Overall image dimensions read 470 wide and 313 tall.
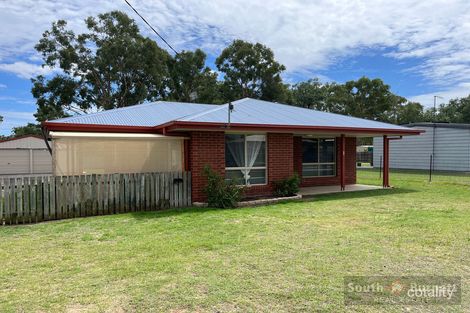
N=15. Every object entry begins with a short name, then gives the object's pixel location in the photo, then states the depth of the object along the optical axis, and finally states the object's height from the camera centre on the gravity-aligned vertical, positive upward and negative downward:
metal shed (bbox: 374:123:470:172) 24.05 -0.02
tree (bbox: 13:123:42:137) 50.05 +3.05
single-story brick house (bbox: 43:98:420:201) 10.08 +0.28
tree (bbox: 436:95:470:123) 55.09 +6.06
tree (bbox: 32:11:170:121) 30.03 +7.04
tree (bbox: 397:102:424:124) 54.28 +5.34
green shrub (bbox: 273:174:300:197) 11.59 -1.22
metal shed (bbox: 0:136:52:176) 30.70 -0.69
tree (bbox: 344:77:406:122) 40.53 +5.69
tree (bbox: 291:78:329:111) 47.19 +6.93
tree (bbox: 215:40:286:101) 37.44 +7.88
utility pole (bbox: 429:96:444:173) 25.83 +0.37
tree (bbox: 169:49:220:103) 36.72 +7.34
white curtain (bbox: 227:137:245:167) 11.20 -0.03
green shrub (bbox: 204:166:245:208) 9.90 -1.19
